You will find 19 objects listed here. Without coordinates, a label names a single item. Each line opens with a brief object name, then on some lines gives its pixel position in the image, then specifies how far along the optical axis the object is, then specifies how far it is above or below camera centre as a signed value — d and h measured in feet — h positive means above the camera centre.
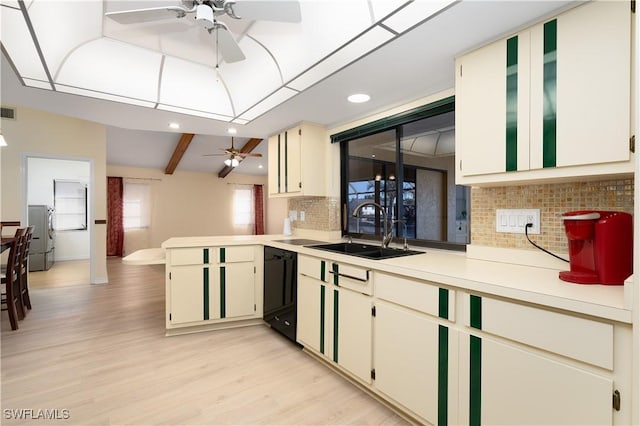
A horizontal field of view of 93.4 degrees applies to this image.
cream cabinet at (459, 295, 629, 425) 3.41 -1.96
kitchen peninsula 3.43 -1.89
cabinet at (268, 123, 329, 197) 10.26 +1.83
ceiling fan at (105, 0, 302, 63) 5.09 +3.50
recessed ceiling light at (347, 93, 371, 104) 7.82 +3.05
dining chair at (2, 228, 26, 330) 9.86 -2.36
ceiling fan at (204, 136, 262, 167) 17.84 +3.45
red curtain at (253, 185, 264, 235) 31.09 +0.43
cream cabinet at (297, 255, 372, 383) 6.32 -2.39
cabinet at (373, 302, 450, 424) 4.91 -2.63
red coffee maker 3.91 -0.43
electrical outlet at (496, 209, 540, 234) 5.58 -0.13
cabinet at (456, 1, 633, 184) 4.00 +1.72
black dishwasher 8.72 -2.39
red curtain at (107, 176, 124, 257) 23.89 -0.49
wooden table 9.65 -1.02
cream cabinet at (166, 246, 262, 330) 9.39 -2.36
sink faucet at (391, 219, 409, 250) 7.81 -0.57
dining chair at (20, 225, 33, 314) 11.13 -2.24
